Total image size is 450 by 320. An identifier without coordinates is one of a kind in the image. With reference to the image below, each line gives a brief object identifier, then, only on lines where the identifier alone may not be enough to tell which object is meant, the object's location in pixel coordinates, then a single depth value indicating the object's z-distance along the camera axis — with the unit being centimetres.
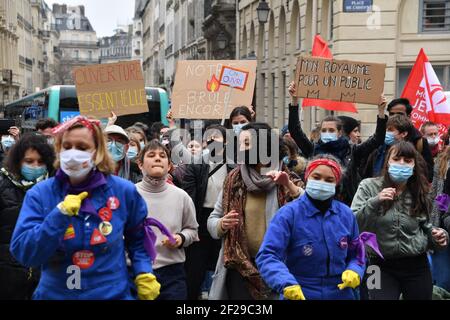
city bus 1914
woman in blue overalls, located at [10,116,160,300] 370
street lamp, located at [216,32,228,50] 2559
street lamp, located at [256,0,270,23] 1984
